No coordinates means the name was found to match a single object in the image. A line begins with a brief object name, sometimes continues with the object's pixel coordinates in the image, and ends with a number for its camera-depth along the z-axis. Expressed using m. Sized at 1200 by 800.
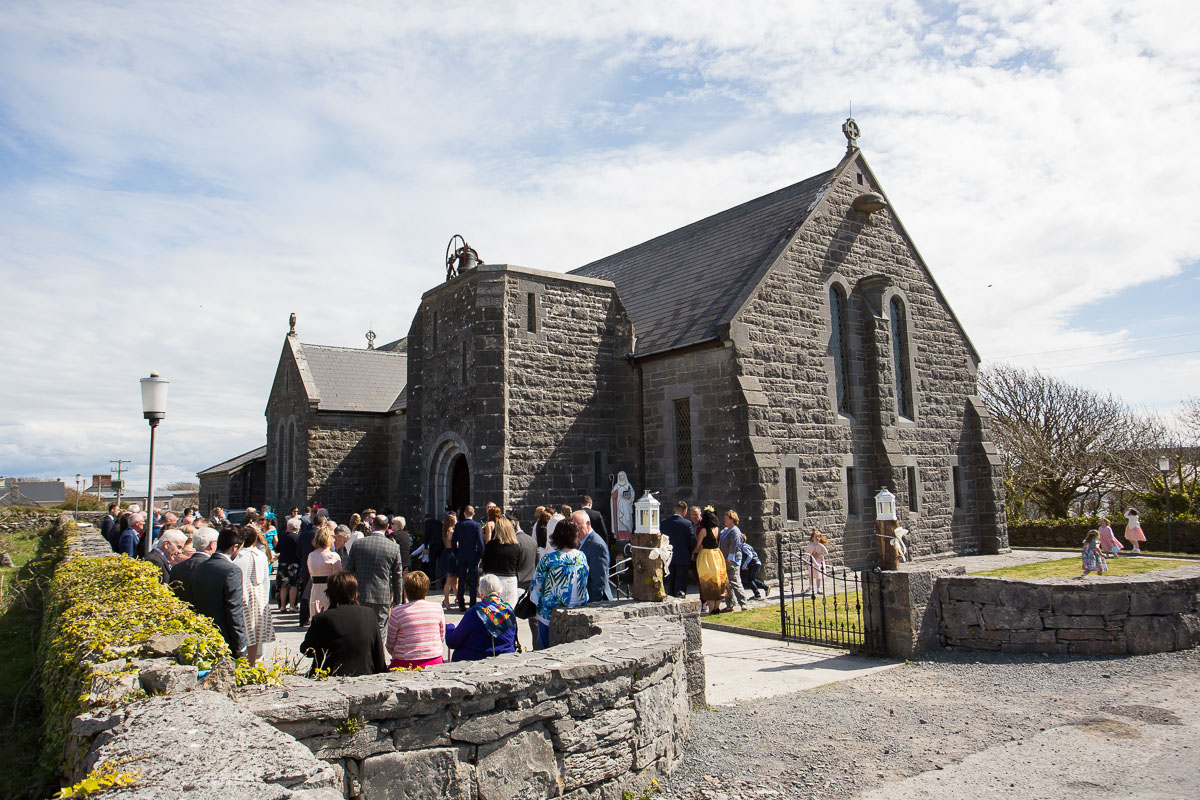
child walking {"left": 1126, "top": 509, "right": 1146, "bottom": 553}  22.00
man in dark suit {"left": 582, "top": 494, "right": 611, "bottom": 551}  13.02
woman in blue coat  6.15
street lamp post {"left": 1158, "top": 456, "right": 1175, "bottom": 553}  24.18
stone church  16.62
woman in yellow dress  12.40
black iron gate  9.66
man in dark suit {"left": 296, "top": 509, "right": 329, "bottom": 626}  12.27
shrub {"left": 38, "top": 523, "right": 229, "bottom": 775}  4.64
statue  16.65
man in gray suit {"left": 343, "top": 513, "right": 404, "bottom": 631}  8.91
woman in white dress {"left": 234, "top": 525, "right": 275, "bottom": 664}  7.84
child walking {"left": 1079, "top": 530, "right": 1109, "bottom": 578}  14.80
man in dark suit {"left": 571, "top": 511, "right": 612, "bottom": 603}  8.48
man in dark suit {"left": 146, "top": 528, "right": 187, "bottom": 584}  10.31
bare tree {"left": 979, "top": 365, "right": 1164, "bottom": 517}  32.75
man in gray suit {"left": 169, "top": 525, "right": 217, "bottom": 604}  7.26
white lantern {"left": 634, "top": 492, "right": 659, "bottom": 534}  8.58
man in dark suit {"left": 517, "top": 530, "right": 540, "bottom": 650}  10.84
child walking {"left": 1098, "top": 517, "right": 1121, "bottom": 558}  20.33
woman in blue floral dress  7.55
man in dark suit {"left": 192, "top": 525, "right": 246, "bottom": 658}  6.86
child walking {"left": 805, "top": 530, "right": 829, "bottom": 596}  14.83
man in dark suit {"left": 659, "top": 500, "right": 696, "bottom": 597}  13.44
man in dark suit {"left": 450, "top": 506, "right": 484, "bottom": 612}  12.97
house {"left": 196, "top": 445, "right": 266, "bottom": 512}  33.28
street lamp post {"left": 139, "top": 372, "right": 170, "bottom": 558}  11.80
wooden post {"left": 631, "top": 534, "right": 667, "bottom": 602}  7.82
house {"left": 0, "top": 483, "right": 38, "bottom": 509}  61.94
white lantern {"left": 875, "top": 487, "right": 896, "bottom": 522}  11.74
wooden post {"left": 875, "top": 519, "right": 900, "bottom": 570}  10.40
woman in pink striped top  5.98
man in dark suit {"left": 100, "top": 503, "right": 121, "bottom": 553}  16.81
